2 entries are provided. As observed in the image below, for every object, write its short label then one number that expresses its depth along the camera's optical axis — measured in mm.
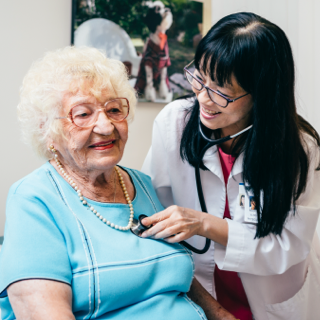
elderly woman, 828
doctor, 1062
